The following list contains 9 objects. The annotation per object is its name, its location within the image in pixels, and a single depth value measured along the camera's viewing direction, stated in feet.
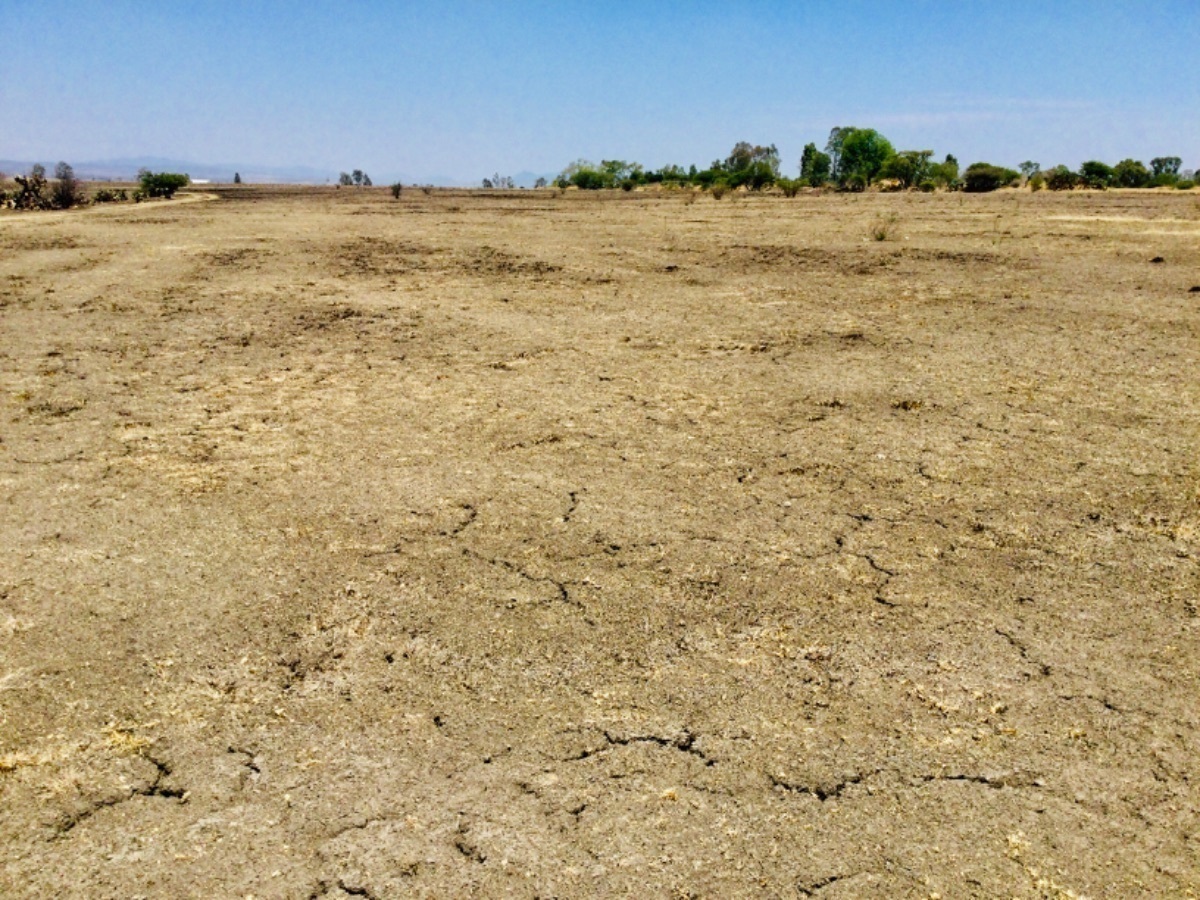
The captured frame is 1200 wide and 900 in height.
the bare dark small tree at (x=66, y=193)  75.31
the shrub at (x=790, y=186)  104.22
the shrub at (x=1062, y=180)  111.96
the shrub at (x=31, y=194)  72.54
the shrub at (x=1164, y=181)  118.91
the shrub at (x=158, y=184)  108.01
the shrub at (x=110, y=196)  89.15
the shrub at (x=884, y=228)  42.68
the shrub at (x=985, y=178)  114.73
